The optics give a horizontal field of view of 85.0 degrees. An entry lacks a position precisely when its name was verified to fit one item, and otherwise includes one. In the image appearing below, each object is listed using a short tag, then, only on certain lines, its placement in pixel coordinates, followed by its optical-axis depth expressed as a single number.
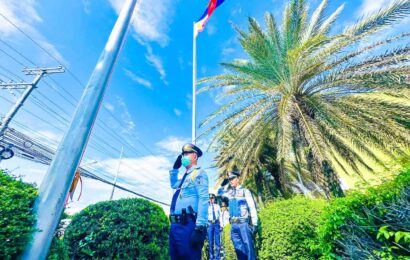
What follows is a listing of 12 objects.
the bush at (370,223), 1.81
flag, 8.86
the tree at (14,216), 1.55
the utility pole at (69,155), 1.77
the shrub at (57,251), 1.97
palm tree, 5.93
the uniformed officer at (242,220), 4.92
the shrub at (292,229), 3.94
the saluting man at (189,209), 2.90
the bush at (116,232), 3.03
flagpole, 8.34
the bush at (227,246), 7.01
